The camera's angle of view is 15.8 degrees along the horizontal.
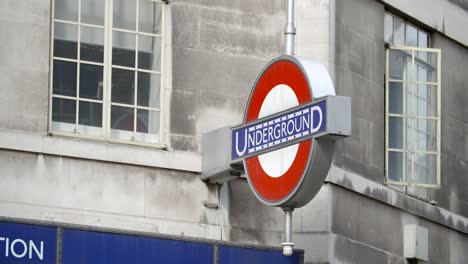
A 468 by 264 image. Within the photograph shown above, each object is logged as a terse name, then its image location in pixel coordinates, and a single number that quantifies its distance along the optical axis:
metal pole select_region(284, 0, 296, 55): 22.33
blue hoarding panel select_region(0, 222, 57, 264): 20.48
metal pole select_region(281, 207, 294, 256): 21.47
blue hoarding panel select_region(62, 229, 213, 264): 20.98
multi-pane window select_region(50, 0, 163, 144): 22.33
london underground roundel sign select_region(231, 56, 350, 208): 20.94
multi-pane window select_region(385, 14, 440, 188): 25.34
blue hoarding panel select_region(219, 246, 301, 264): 22.08
